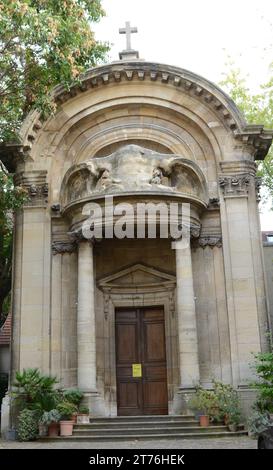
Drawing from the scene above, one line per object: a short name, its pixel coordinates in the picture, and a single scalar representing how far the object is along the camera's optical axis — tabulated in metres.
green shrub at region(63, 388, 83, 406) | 13.73
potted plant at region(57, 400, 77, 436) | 12.80
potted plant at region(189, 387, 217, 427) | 12.96
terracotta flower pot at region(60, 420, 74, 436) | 12.78
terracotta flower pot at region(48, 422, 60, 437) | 12.89
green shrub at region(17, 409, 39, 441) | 12.99
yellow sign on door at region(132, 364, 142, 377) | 15.52
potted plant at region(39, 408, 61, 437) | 12.72
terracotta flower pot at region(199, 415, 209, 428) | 12.89
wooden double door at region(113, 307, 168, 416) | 15.43
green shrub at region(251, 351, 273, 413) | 12.55
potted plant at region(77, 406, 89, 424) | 13.37
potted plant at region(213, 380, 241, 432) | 13.01
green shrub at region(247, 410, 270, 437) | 11.76
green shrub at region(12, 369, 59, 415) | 13.42
